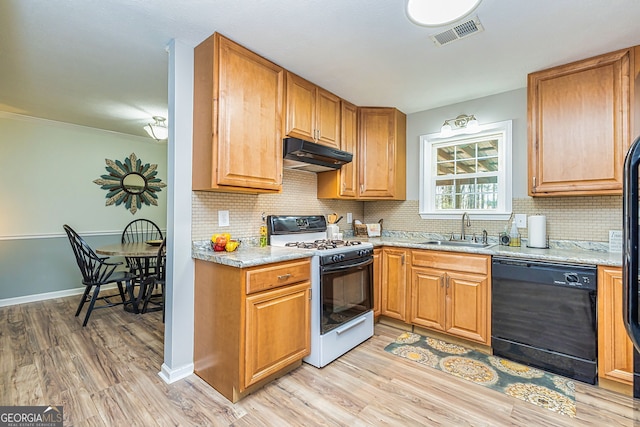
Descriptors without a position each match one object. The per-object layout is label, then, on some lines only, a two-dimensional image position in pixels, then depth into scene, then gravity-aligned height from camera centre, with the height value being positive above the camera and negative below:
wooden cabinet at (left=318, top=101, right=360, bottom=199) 3.09 +0.45
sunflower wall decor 4.37 +0.49
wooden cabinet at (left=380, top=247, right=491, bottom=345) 2.41 -0.66
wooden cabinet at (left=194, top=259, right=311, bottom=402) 1.80 -0.70
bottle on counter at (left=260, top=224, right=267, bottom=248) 2.57 -0.18
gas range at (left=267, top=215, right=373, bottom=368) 2.21 -0.56
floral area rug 1.86 -1.11
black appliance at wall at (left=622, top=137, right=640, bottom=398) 0.86 -0.10
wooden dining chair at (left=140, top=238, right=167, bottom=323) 3.08 -0.68
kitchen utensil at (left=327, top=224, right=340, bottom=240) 3.19 -0.17
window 2.90 +0.44
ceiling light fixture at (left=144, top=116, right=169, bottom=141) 3.47 +0.99
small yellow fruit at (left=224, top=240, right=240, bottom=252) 2.15 -0.22
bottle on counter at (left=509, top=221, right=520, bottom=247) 2.67 -0.19
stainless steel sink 2.81 -0.27
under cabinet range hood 2.36 +0.51
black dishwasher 1.98 -0.70
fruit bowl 2.15 -0.23
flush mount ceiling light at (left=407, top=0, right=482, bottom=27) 1.61 +1.14
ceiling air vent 1.83 +1.17
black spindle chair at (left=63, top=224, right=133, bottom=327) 3.19 -0.62
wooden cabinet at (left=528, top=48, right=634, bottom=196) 2.12 +0.68
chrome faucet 3.04 -0.08
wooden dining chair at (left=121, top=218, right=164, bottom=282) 4.55 -0.26
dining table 3.05 -0.38
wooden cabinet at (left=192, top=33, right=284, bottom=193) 1.98 +0.68
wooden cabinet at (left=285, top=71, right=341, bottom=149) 2.48 +0.92
